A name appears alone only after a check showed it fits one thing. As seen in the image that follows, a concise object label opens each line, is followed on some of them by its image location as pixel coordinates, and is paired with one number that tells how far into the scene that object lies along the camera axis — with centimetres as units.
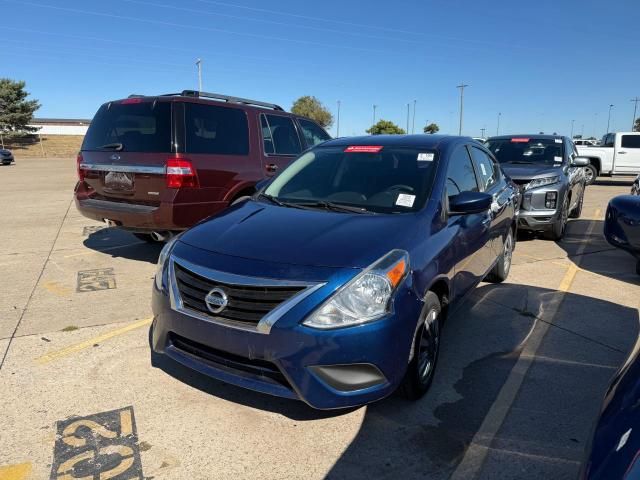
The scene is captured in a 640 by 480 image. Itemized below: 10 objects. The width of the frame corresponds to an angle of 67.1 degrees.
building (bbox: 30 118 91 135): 7852
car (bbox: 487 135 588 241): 736
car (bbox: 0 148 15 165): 3123
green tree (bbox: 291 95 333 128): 7706
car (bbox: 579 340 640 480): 127
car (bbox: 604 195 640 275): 296
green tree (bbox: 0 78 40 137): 5597
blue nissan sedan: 247
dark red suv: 522
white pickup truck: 1738
